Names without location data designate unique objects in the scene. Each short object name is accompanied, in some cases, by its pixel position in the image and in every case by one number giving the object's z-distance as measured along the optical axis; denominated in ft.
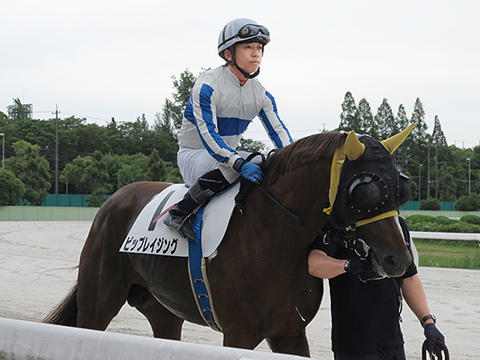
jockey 11.46
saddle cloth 11.21
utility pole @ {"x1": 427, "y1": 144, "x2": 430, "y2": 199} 267.39
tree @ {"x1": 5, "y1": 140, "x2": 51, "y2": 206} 163.63
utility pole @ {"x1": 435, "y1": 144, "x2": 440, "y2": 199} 258.12
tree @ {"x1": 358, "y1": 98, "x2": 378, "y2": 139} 218.18
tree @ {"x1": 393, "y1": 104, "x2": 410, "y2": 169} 241.08
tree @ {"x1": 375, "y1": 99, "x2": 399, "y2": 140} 237.86
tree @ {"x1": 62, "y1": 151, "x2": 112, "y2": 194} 170.30
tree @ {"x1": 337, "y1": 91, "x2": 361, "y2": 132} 212.64
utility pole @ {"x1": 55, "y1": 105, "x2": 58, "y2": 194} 172.76
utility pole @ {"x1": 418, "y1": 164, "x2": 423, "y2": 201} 262.71
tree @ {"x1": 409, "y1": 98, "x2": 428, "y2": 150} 249.14
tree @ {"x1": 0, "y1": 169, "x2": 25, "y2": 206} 127.95
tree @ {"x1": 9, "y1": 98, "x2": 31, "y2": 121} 291.99
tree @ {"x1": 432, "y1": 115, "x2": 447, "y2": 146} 282.23
